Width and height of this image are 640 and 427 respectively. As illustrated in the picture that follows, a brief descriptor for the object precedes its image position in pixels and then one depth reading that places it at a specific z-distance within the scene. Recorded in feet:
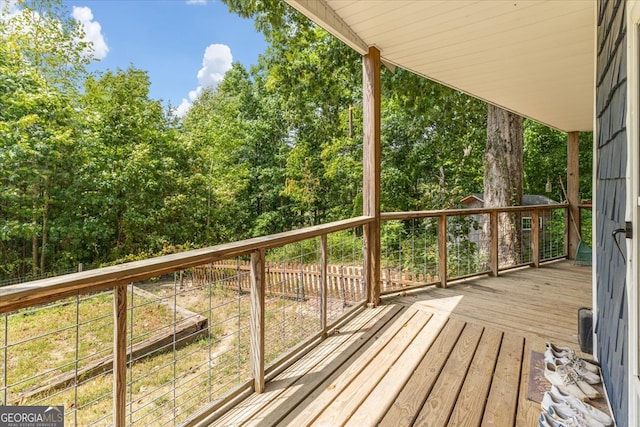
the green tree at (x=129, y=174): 34.45
